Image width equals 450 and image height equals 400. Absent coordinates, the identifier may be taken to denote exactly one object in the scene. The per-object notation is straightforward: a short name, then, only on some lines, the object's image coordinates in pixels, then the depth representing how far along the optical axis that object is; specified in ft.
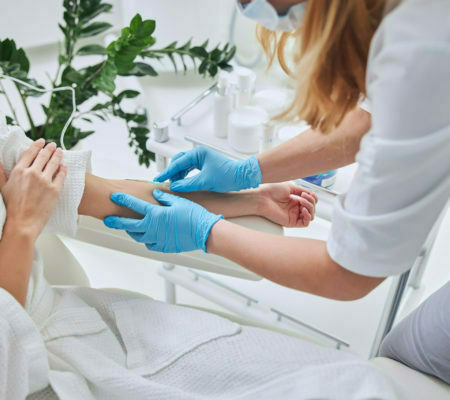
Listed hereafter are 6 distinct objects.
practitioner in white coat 1.98
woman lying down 2.50
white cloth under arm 3.07
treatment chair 2.90
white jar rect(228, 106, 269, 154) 3.99
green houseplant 3.85
